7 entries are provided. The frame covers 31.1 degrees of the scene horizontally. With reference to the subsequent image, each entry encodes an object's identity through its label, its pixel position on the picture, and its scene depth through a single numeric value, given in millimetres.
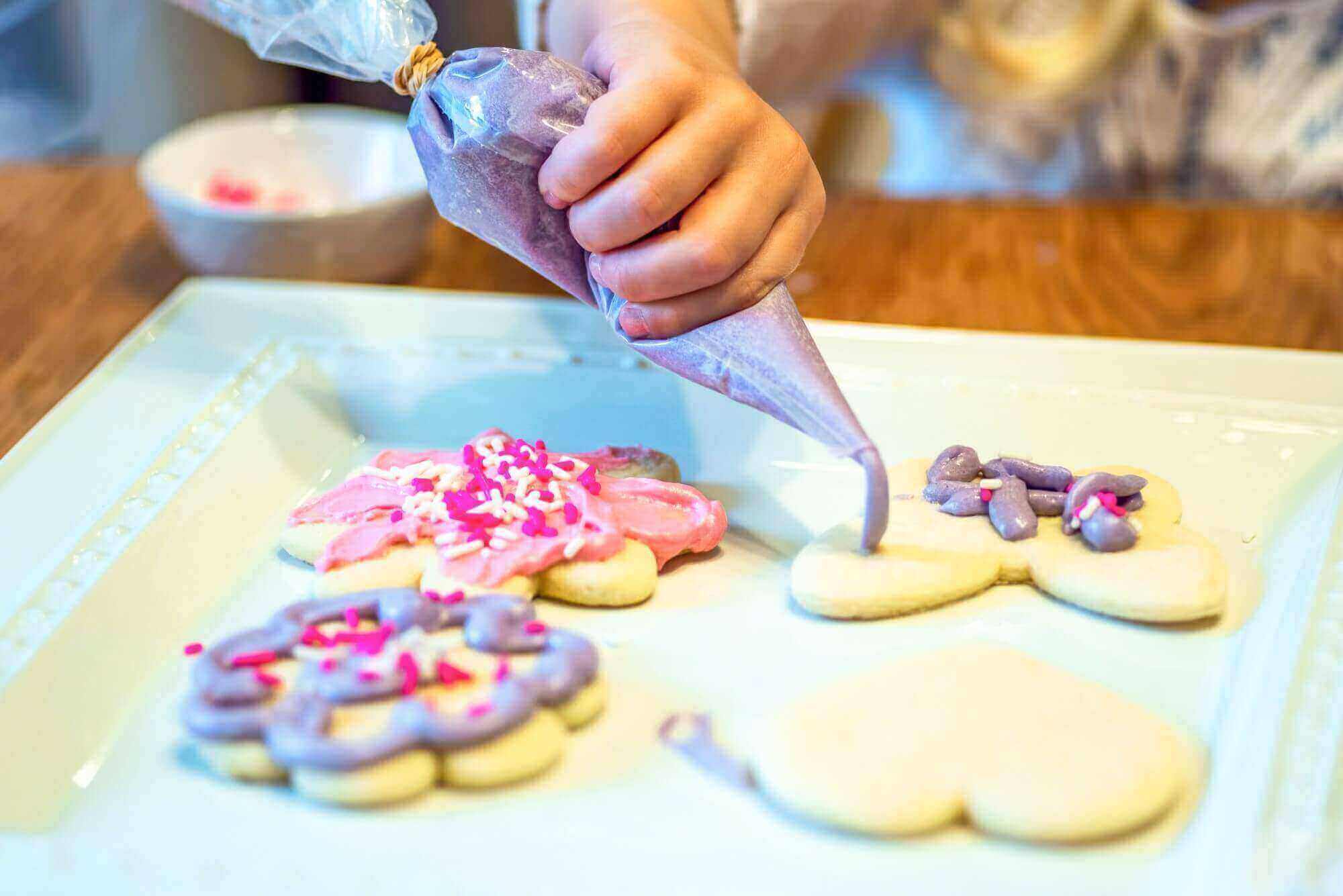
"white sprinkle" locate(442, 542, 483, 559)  493
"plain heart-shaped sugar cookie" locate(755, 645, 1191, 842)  438
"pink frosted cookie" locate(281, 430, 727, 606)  493
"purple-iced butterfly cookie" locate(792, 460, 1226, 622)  486
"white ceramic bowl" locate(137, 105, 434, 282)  639
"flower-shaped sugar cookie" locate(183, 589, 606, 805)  443
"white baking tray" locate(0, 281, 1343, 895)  434
